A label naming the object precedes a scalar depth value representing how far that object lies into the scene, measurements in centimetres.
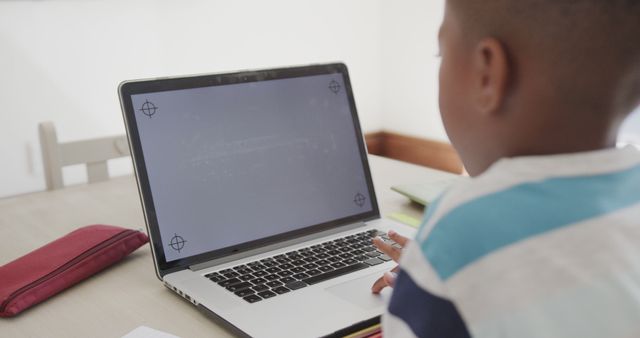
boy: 47
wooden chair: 139
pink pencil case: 84
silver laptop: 82
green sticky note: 110
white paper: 75
